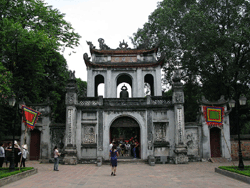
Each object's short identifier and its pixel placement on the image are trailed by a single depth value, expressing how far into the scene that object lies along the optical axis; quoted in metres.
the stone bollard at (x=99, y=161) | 16.10
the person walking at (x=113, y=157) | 11.45
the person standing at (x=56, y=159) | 13.38
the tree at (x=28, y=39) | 15.33
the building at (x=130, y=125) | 17.31
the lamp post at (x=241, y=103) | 12.07
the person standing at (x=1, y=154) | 13.79
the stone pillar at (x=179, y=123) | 16.80
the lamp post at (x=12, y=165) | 11.40
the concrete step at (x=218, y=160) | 17.53
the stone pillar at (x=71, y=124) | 16.62
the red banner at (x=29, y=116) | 13.76
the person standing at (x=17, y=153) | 13.60
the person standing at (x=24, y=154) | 13.33
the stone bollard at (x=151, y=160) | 16.00
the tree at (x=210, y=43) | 20.58
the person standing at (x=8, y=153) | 14.12
